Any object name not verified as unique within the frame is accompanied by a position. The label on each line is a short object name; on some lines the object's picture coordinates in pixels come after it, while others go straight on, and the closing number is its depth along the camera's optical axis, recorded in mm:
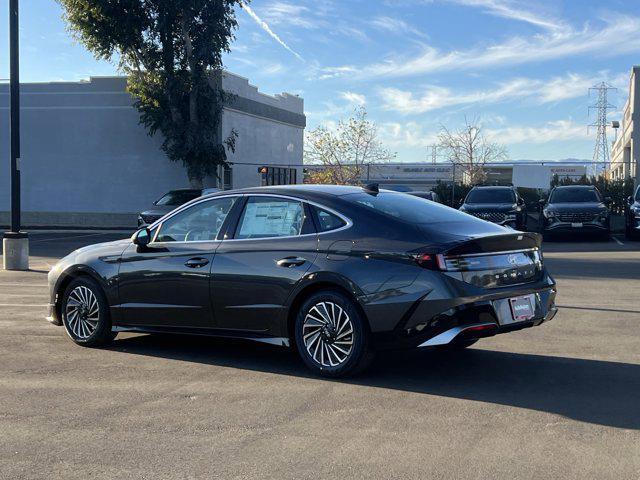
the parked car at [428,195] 22212
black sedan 6016
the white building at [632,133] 29714
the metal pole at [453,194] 28781
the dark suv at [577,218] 22109
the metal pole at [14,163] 15719
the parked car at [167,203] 22953
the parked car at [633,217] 21953
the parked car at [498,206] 22859
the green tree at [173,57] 27141
